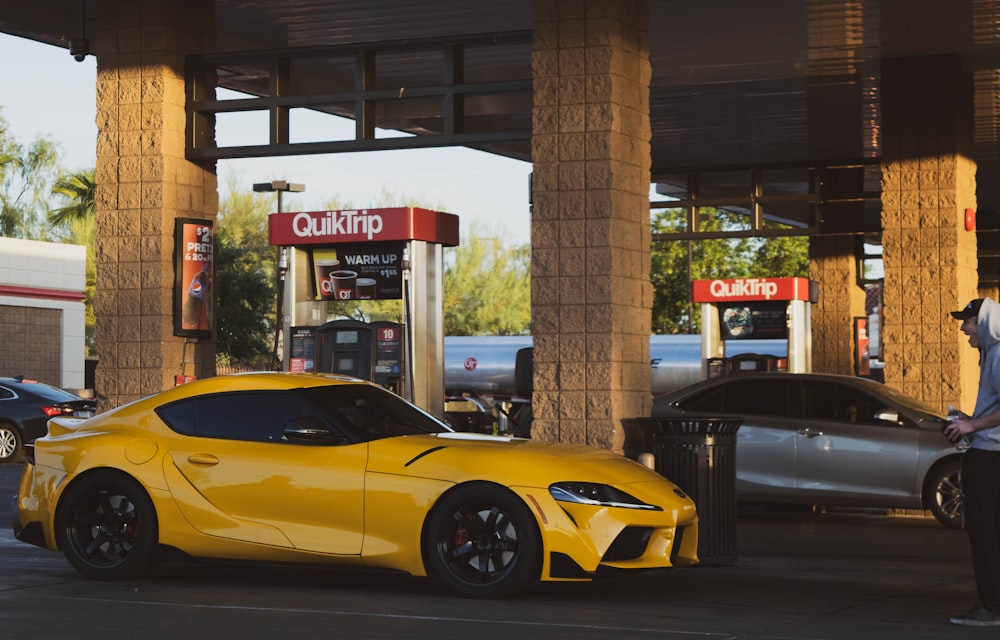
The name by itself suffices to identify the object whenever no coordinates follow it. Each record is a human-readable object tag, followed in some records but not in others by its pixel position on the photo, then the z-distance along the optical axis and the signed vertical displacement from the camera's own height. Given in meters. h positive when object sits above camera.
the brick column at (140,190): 16.59 +1.67
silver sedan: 15.66 -0.95
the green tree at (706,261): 76.88 +4.16
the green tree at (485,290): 86.38 +3.22
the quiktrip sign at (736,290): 30.27 +1.11
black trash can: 11.50 -0.86
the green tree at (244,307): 53.00 +1.44
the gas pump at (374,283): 16.97 +0.72
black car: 26.09 -0.94
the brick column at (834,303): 30.47 +0.85
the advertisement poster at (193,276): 16.66 +0.77
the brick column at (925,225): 21.19 +1.61
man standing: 8.76 -0.75
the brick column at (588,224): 14.77 +1.15
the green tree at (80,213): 74.06 +6.36
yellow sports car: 9.62 -0.87
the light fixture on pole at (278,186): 41.94 +4.28
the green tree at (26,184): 81.19 +8.45
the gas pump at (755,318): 29.33 +0.58
